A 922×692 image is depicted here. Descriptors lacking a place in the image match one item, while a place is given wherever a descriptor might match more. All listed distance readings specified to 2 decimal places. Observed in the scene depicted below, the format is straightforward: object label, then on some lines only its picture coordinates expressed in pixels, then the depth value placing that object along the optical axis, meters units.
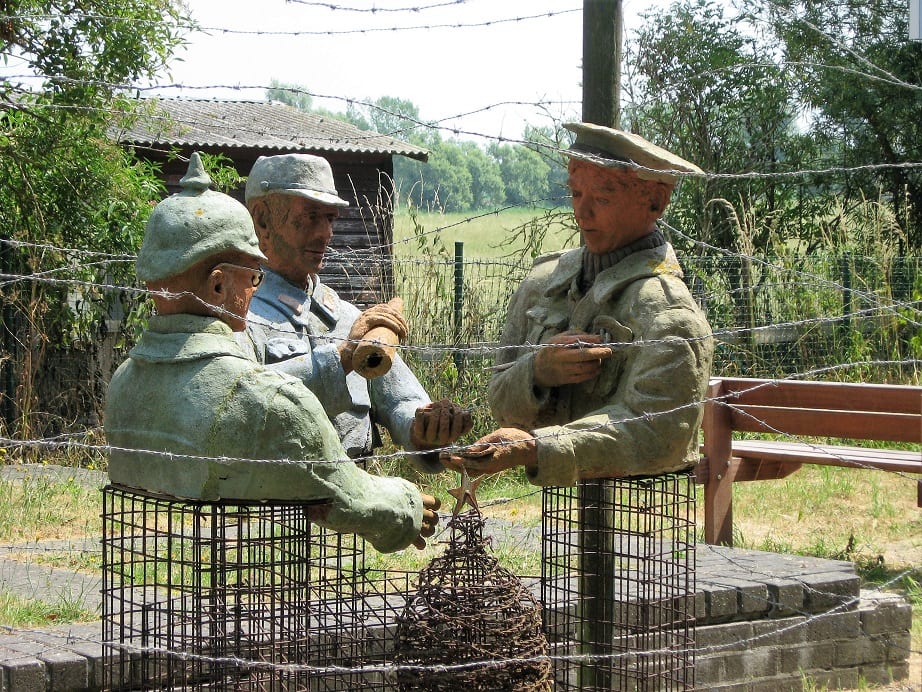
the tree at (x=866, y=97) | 14.77
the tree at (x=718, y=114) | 14.29
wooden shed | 14.78
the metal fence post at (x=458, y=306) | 9.05
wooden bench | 6.95
